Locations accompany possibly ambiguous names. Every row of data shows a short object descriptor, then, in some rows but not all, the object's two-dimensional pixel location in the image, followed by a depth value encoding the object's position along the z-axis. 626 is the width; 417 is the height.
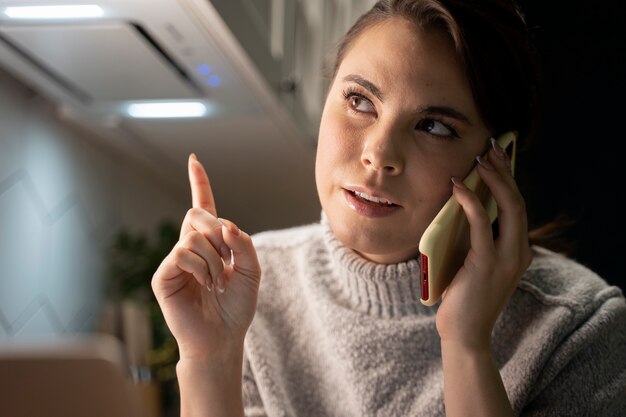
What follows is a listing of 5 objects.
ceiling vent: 1.26
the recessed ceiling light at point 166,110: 1.79
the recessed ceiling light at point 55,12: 1.24
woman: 1.07
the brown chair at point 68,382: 0.59
